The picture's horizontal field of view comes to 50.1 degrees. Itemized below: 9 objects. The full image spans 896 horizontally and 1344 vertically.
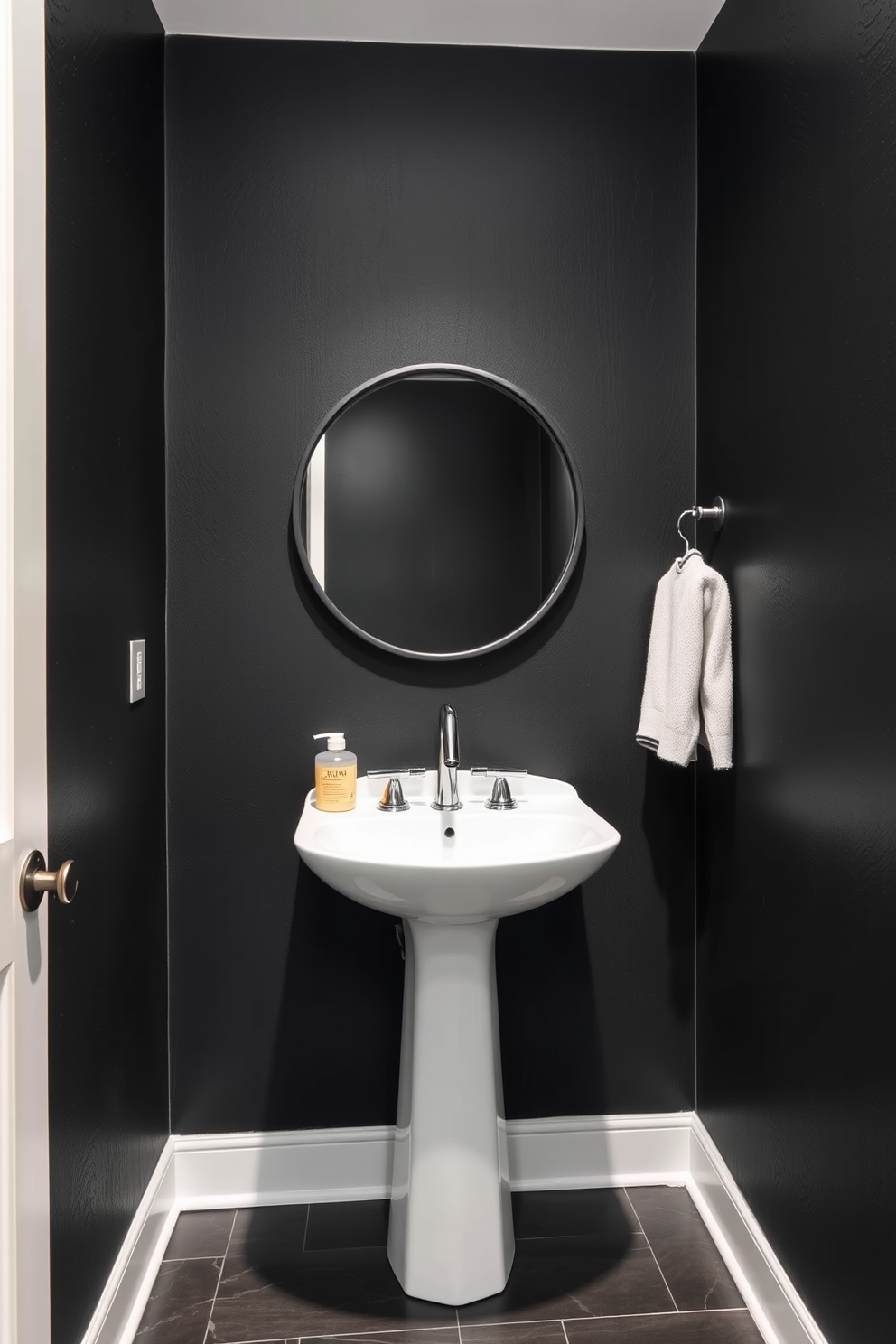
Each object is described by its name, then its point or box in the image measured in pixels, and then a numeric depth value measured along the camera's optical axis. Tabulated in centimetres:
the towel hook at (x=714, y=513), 188
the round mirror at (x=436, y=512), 196
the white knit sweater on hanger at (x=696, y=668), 178
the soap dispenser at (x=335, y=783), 184
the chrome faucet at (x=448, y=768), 182
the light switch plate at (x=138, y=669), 171
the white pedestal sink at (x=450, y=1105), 168
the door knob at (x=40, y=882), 97
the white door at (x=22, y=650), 92
